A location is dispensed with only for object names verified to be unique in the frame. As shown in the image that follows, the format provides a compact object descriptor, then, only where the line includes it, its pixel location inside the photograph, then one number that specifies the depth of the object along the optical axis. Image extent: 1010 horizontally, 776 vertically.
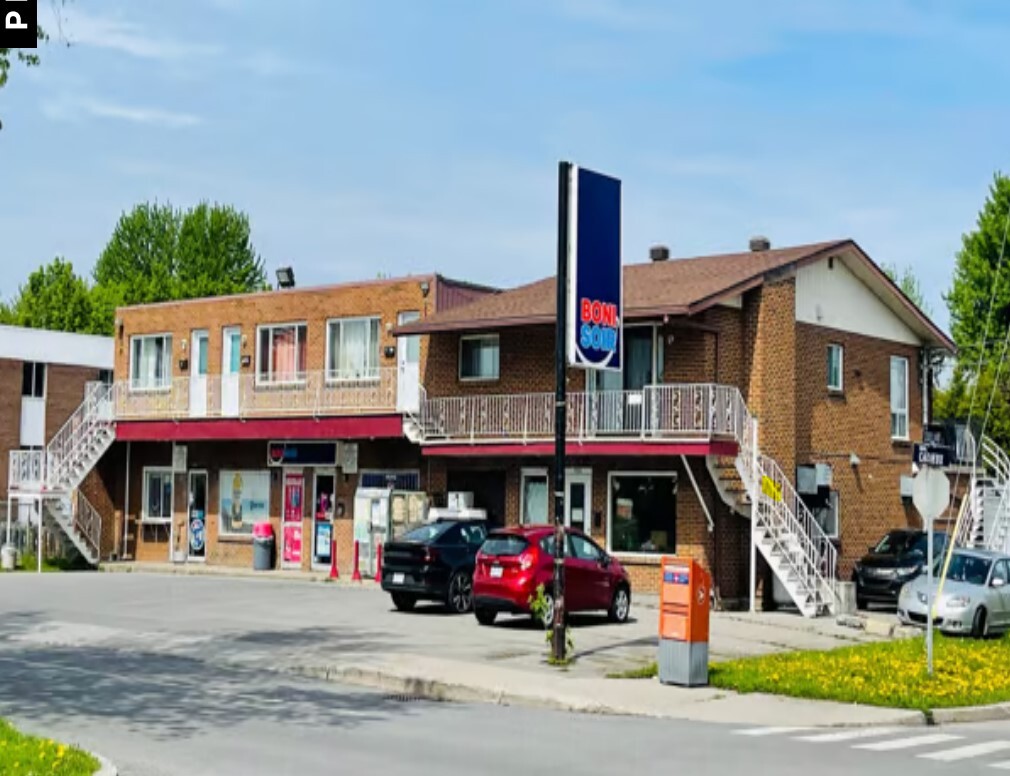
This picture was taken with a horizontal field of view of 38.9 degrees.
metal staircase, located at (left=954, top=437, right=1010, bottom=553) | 33.59
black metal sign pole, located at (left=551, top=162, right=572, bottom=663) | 19.22
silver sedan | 24.59
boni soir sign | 20.31
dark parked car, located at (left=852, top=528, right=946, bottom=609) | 28.69
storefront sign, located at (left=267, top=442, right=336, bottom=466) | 37.00
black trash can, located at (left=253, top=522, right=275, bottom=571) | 37.66
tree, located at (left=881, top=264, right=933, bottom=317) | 65.38
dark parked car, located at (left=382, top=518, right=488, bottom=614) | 25.11
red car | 22.97
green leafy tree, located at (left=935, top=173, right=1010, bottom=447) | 52.56
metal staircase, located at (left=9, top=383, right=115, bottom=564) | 40.09
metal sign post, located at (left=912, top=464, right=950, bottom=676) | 18.19
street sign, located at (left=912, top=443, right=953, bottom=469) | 18.36
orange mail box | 17.41
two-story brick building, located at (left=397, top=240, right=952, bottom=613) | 28.95
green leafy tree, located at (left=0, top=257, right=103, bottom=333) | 72.19
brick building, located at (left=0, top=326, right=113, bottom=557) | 48.09
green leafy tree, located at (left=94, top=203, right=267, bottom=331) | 73.12
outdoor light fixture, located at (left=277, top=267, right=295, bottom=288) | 42.78
